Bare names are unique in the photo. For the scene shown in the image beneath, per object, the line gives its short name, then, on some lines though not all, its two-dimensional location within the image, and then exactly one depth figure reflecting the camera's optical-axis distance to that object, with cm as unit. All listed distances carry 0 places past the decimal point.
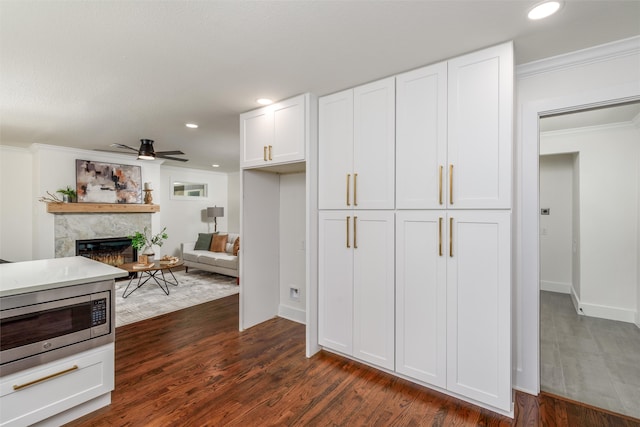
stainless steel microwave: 167
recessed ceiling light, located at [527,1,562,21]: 157
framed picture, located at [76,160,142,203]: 553
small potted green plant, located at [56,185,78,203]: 525
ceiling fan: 441
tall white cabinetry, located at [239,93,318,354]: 284
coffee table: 471
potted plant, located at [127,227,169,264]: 493
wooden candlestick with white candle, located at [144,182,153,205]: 645
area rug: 402
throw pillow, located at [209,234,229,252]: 669
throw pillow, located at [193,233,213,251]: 692
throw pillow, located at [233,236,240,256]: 609
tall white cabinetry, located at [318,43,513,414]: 198
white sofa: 566
